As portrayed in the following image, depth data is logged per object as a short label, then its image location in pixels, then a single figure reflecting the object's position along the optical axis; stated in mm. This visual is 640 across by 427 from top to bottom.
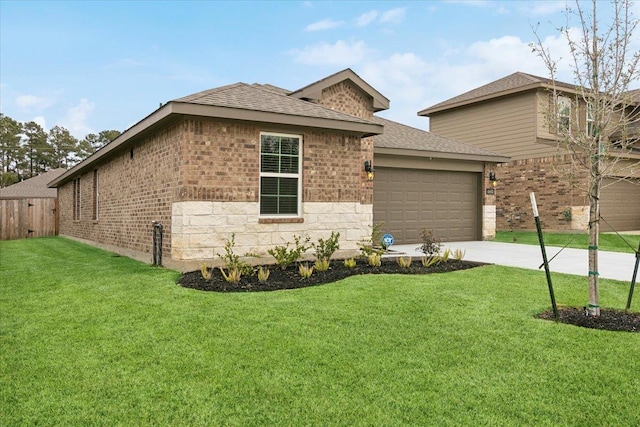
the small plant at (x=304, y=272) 7348
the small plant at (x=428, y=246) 8906
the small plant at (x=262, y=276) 6996
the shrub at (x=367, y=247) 9047
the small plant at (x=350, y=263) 8352
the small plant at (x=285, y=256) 8086
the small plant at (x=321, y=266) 7984
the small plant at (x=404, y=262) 8336
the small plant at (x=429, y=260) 8541
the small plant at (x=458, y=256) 9102
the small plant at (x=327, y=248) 8547
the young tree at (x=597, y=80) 4816
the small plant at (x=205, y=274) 7029
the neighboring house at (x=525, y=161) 17234
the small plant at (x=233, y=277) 6917
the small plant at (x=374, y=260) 8469
